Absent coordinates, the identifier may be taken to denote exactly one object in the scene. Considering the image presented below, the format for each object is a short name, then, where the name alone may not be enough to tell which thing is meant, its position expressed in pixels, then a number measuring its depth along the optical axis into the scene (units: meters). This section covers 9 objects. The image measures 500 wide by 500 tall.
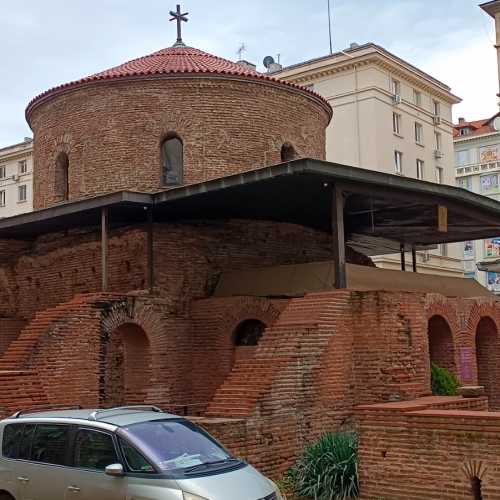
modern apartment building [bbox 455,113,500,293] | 56.38
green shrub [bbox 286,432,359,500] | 9.77
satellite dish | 46.28
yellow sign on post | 15.38
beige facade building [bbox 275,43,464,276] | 38.28
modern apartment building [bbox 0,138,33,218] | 56.69
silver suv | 6.48
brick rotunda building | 11.98
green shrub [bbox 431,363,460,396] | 13.56
